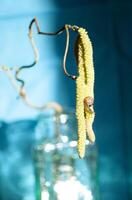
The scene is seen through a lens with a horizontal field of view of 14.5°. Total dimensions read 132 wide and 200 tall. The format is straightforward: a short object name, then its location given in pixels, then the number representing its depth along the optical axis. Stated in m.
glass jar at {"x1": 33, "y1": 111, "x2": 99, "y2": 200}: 0.52
